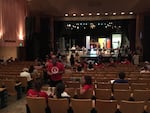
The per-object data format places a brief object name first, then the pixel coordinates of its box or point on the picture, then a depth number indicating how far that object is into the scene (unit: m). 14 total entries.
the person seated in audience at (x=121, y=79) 4.33
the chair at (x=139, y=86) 4.30
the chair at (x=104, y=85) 4.41
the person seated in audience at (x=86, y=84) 3.56
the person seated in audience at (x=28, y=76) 5.74
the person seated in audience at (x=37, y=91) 3.25
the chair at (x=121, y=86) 4.20
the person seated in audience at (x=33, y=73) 6.21
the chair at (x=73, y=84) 4.57
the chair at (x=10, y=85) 5.01
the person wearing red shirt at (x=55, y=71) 4.85
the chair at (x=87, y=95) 3.57
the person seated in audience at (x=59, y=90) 3.13
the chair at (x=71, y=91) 3.59
